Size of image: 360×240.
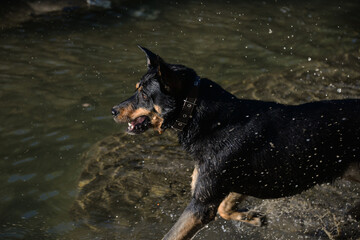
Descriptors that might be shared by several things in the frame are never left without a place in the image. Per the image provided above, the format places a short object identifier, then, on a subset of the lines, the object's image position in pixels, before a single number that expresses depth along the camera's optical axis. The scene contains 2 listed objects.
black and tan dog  4.04
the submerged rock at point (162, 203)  4.88
